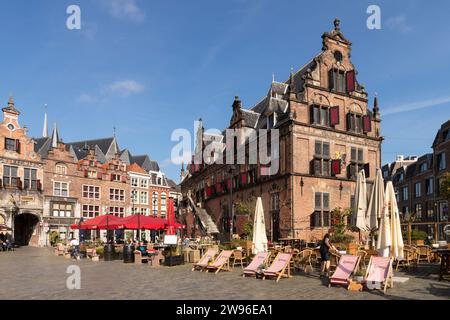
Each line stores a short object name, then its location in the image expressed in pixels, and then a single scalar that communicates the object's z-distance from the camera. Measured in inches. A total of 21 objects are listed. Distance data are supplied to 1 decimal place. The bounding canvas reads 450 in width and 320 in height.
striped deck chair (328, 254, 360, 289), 471.8
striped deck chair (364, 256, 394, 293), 451.8
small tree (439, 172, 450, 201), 1174.0
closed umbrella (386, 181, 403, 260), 541.3
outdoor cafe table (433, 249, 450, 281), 526.0
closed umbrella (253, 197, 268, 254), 713.0
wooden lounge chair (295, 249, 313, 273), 615.8
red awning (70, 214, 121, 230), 1014.4
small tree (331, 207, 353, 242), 961.2
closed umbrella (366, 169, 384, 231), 577.3
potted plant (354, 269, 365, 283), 464.0
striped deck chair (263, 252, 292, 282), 539.8
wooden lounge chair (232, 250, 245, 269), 708.8
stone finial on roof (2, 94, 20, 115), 1825.8
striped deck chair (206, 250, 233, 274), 639.8
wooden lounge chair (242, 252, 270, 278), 579.8
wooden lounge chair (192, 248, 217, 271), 670.5
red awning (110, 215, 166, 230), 953.5
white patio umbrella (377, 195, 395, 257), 538.6
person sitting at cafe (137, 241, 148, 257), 876.4
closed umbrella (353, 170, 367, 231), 643.5
